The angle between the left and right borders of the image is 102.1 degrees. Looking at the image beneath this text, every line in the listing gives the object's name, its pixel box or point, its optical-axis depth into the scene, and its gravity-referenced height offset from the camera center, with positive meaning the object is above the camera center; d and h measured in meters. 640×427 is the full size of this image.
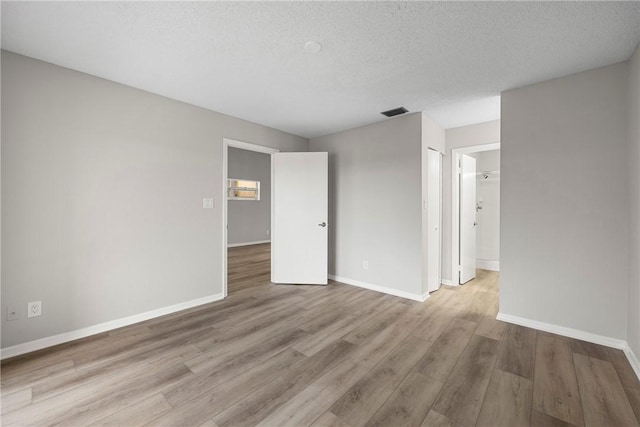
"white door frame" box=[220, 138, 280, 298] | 3.48 -0.02
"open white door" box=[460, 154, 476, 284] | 4.11 -0.12
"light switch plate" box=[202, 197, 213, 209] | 3.29 +0.10
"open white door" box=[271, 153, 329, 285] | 4.12 -0.06
